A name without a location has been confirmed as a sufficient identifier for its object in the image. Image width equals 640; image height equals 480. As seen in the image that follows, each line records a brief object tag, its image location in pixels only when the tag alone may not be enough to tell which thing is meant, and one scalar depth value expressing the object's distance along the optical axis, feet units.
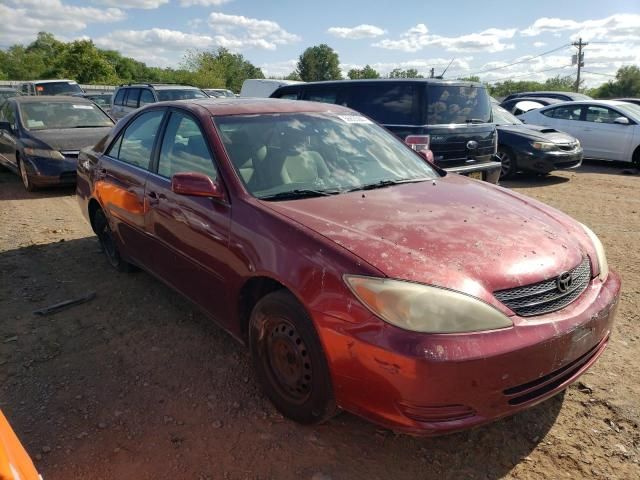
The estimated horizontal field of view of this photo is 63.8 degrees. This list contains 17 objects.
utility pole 165.40
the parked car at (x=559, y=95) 58.80
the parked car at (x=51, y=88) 63.05
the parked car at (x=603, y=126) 37.27
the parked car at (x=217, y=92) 58.75
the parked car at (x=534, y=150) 31.12
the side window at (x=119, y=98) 48.08
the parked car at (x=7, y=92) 66.48
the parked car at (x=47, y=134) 26.40
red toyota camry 6.95
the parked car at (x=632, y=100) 55.01
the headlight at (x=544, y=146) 31.14
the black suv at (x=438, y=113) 22.34
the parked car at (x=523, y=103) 49.10
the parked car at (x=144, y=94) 43.16
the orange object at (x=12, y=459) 4.39
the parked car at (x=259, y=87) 54.13
